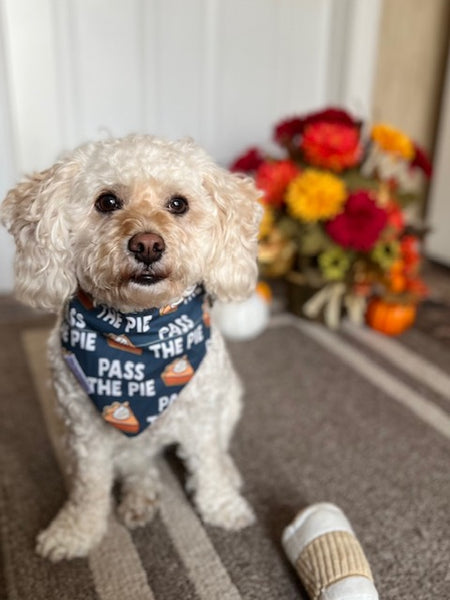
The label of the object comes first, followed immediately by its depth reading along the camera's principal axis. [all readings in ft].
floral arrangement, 5.70
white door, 6.34
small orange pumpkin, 6.10
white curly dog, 2.75
